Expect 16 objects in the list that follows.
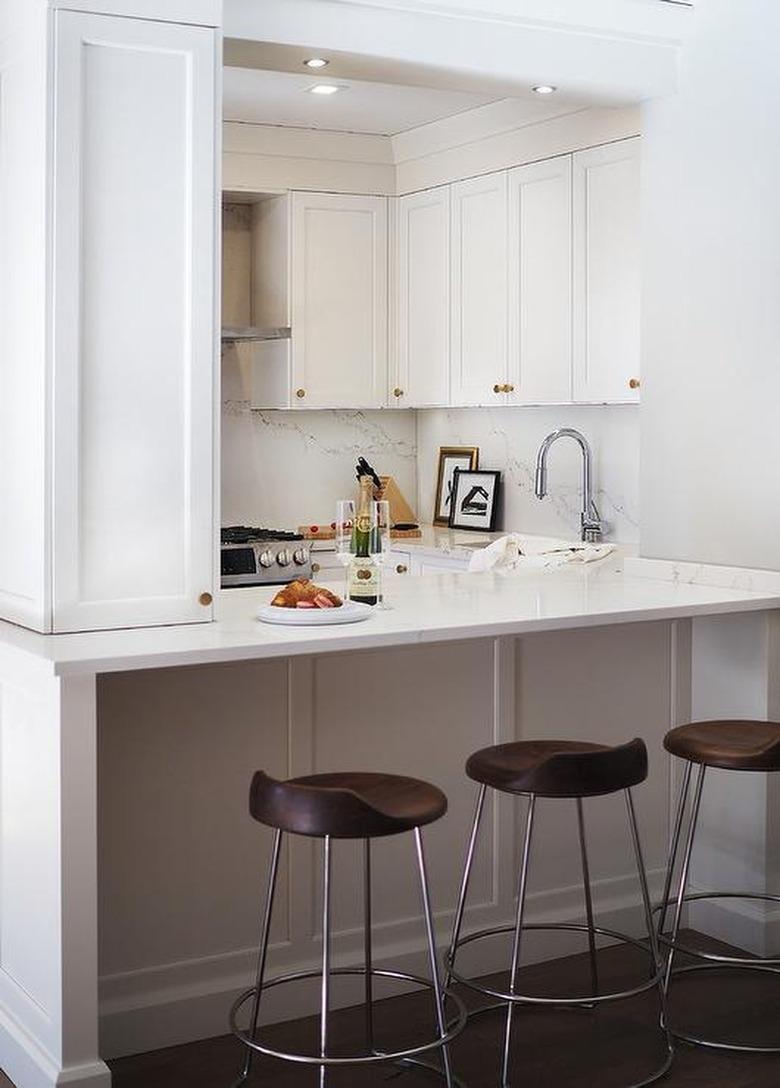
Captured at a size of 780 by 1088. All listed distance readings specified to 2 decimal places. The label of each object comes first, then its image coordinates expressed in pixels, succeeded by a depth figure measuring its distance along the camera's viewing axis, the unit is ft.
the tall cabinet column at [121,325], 10.03
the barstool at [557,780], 9.57
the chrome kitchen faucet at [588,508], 17.87
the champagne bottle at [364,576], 11.66
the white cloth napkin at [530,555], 15.38
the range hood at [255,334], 19.41
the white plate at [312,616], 10.56
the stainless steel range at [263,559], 18.92
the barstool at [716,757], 10.70
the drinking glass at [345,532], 11.57
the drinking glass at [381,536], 11.37
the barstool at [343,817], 8.59
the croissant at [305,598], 10.85
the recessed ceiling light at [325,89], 17.56
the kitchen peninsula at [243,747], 9.32
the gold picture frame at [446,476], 21.15
